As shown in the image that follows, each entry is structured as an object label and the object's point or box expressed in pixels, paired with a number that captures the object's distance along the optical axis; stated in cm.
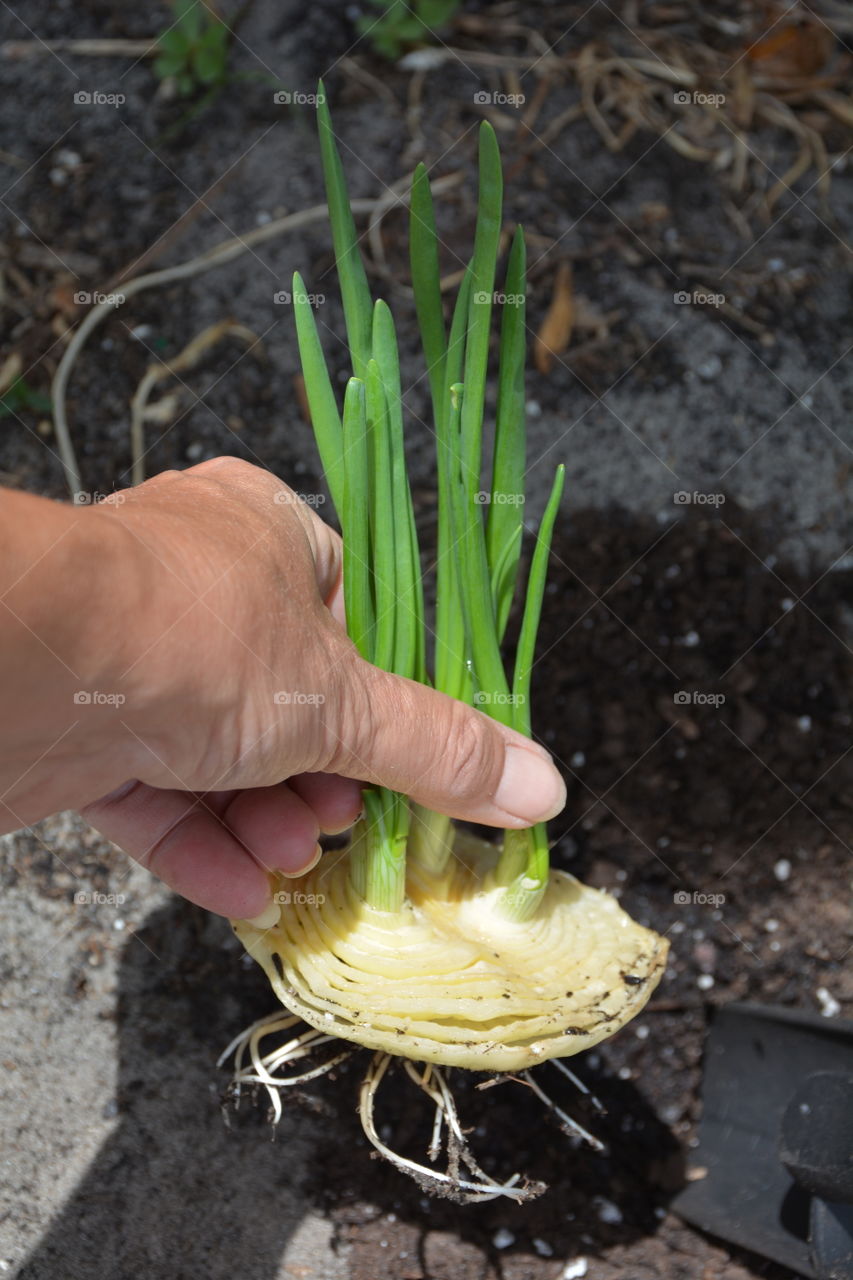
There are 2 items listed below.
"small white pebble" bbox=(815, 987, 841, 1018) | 58
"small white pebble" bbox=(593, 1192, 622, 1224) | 55
